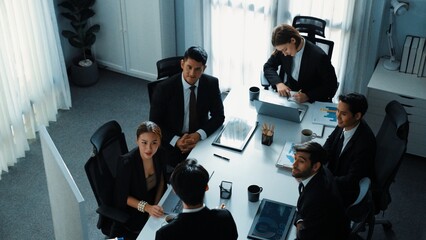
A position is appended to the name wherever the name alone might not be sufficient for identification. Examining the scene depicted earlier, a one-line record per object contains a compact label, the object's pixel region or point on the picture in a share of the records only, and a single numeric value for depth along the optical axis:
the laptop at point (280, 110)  3.98
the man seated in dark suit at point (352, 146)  3.43
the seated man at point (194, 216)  2.58
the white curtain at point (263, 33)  5.05
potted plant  5.95
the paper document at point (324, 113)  4.02
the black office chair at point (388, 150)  3.41
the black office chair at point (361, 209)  3.03
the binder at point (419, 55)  4.89
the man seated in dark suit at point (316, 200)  2.92
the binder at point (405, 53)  4.93
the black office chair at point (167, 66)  4.36
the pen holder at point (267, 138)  3.77
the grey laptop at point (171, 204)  3.17
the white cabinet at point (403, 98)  4.78
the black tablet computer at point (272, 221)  3.02
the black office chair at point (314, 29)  4.68
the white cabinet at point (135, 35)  5.89
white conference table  3.18
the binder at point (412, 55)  4.91
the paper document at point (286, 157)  3.56
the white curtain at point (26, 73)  4.88
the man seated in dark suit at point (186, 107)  3.85
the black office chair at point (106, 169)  3.26
